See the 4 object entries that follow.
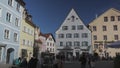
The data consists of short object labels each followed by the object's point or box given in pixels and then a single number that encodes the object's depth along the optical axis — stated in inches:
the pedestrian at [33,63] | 183.6
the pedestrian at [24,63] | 258.1
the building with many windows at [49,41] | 1357.3
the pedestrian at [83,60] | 260.3
